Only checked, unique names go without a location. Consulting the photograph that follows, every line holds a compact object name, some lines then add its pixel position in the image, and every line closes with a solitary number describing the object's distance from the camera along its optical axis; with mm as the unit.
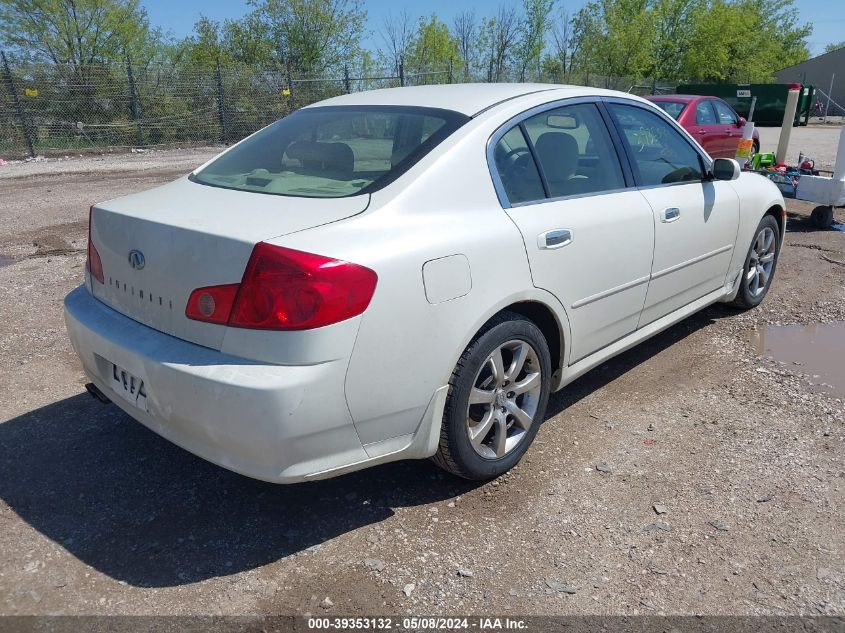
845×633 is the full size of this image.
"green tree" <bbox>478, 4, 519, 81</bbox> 44197
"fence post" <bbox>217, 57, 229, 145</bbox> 20578
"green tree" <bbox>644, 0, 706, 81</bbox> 50688
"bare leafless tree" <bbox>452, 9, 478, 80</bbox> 41750
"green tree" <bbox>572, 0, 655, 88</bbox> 49125
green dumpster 28422
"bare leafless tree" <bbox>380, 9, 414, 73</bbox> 39809
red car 11172
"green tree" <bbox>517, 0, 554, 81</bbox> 46500
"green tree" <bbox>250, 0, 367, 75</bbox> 37753
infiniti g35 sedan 2225
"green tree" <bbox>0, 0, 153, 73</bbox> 27922
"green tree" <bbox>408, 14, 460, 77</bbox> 43875
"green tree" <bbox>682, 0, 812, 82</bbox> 48812
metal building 48438
